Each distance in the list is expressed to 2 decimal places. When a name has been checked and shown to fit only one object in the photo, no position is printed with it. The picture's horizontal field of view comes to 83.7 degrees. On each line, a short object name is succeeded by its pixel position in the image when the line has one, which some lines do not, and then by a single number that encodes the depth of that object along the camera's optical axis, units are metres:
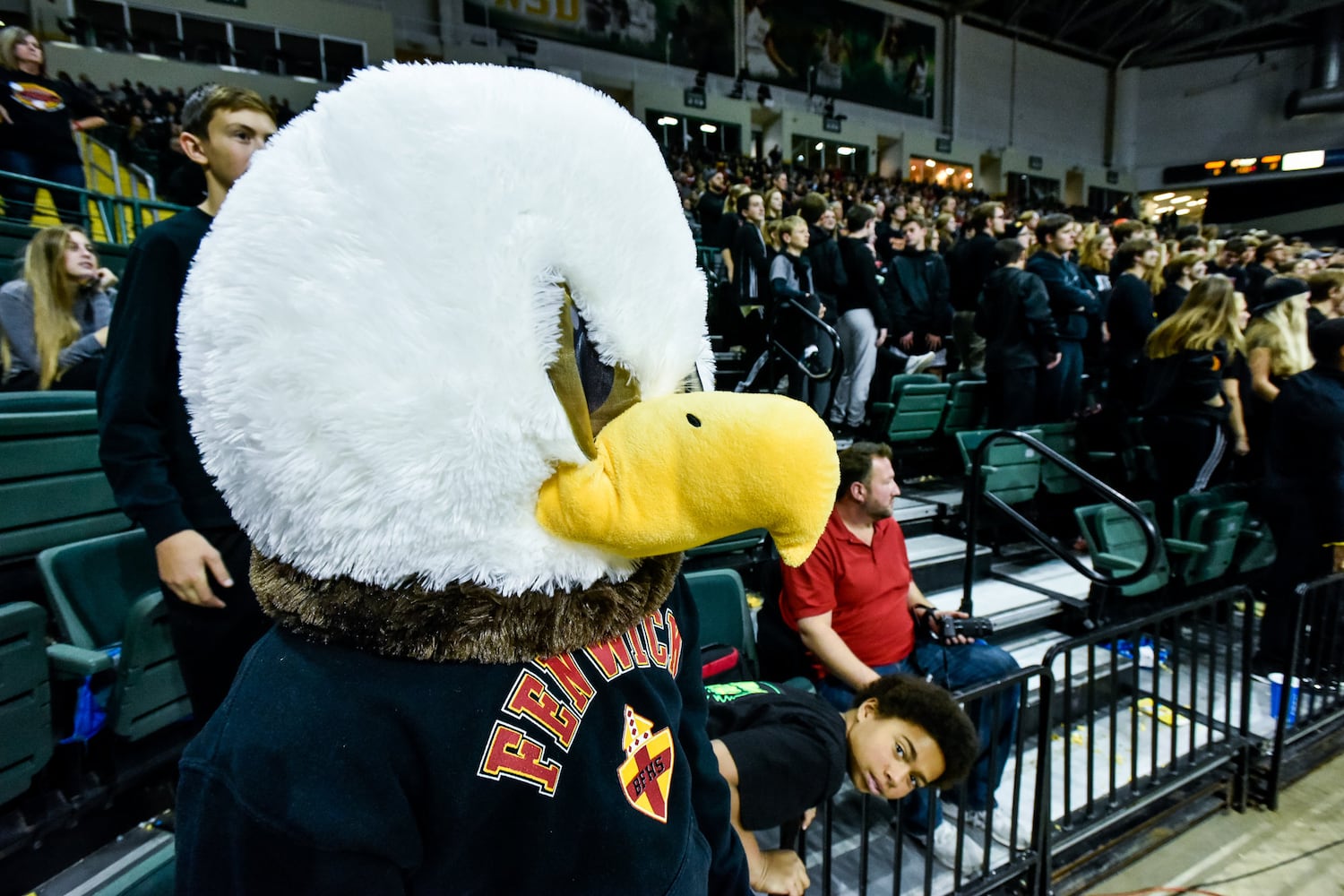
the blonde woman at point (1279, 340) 4.15
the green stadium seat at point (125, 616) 1.77
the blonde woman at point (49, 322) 3.10
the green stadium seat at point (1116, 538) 3.84
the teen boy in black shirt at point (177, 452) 1.20
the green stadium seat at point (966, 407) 5.27
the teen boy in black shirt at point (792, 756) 1.21
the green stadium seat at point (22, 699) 1.57
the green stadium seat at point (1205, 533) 4.02
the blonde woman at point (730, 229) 5.62
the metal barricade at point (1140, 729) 2.54
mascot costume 0.46
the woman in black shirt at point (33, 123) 4.32
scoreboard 20.39
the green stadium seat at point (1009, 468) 4.30
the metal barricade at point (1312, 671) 3.02
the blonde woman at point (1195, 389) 4.18
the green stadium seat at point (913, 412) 4.96
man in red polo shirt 2.49
